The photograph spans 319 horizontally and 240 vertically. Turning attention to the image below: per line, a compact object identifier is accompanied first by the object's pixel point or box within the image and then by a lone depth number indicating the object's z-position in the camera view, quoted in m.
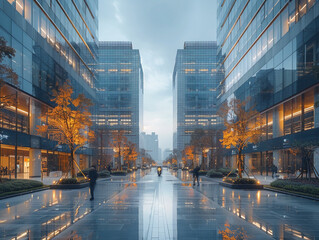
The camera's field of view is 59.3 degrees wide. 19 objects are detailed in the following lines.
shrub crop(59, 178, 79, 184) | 24.14
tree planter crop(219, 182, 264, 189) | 23.89
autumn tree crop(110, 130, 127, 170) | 55.06
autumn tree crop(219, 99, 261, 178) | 27.56
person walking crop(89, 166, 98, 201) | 16.11
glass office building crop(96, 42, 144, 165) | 162.00
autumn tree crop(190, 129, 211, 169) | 53.09
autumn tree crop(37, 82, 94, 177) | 26.09
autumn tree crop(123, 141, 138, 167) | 64.91
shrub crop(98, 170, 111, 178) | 39.69
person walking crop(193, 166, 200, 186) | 27.64
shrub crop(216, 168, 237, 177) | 45.15
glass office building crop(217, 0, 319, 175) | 32.69
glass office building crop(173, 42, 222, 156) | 171.12
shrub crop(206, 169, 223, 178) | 39.53
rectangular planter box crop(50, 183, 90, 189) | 23.59
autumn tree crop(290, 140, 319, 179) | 23.07
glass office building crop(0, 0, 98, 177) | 33.00
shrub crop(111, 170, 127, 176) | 48.54
